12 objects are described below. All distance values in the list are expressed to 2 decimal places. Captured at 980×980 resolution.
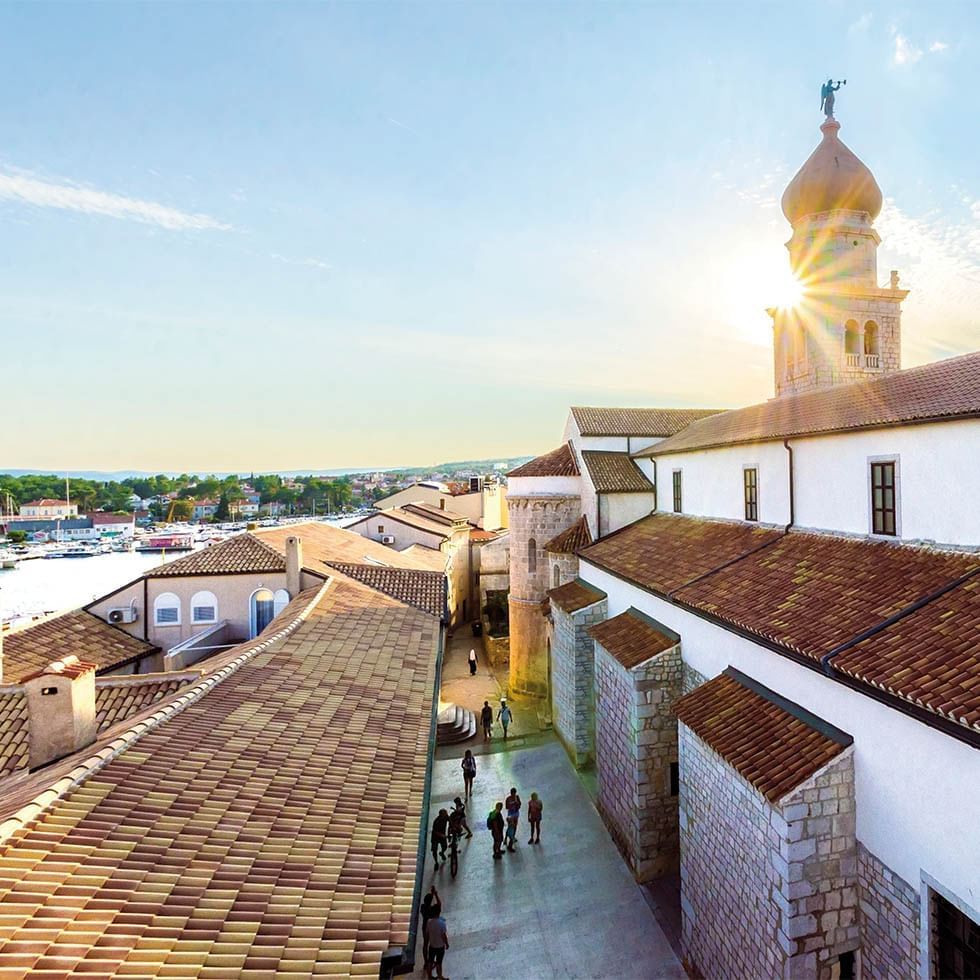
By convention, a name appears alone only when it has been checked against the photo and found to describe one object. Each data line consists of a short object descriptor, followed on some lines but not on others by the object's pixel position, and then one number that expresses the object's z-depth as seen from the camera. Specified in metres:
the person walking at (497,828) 13.11
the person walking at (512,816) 13.33
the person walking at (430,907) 10.24
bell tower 21.67
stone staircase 19.34
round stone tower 22.55
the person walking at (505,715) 20.20
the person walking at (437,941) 9.49
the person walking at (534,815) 13.76
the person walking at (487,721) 19.56
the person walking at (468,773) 16.02
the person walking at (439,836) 12.98
